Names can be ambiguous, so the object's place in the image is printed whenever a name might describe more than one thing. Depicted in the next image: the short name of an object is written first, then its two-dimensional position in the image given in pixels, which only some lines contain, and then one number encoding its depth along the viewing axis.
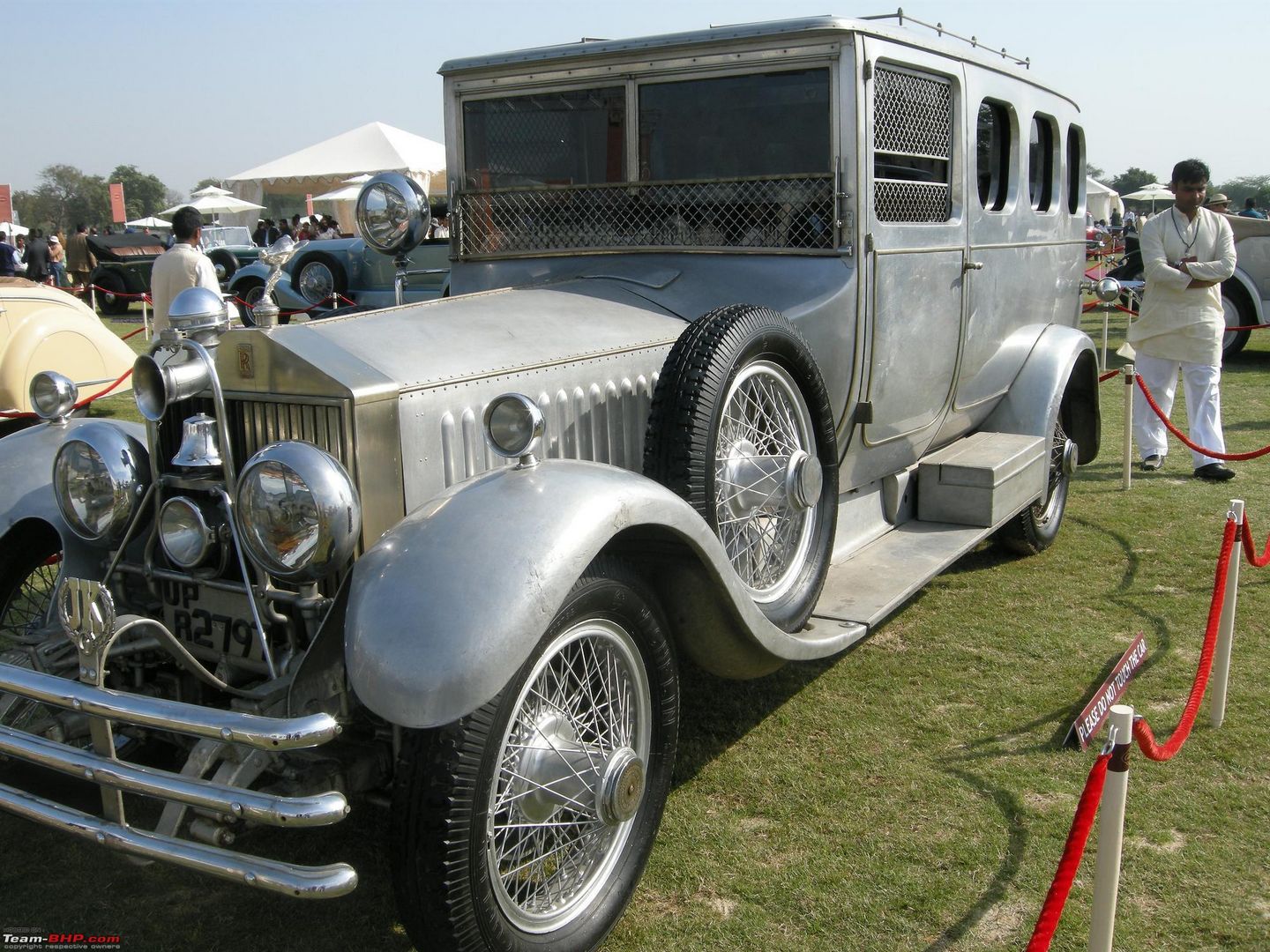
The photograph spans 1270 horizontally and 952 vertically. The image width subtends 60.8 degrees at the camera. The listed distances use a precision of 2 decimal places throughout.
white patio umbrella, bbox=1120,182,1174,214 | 35.59
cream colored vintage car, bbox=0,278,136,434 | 8.05
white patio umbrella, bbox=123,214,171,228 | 37.59
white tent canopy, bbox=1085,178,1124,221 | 39.09
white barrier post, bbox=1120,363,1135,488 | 6.48
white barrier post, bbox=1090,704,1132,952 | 2.01
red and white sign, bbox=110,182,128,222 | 33.97
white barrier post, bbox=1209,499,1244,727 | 3.45
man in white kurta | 6.63
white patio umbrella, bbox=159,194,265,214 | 31.58
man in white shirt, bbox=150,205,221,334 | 6.79
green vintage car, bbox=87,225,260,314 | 21.56
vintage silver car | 2.13
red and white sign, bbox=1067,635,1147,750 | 3.18
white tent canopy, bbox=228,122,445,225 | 20.78
